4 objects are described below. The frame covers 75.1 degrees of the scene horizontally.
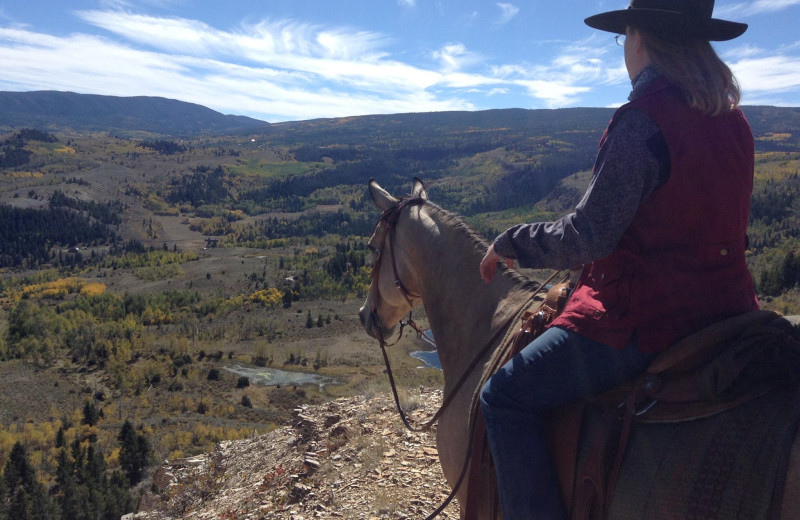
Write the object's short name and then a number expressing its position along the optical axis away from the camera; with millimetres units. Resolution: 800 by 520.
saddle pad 1830
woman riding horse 1962
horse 2961
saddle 1881
